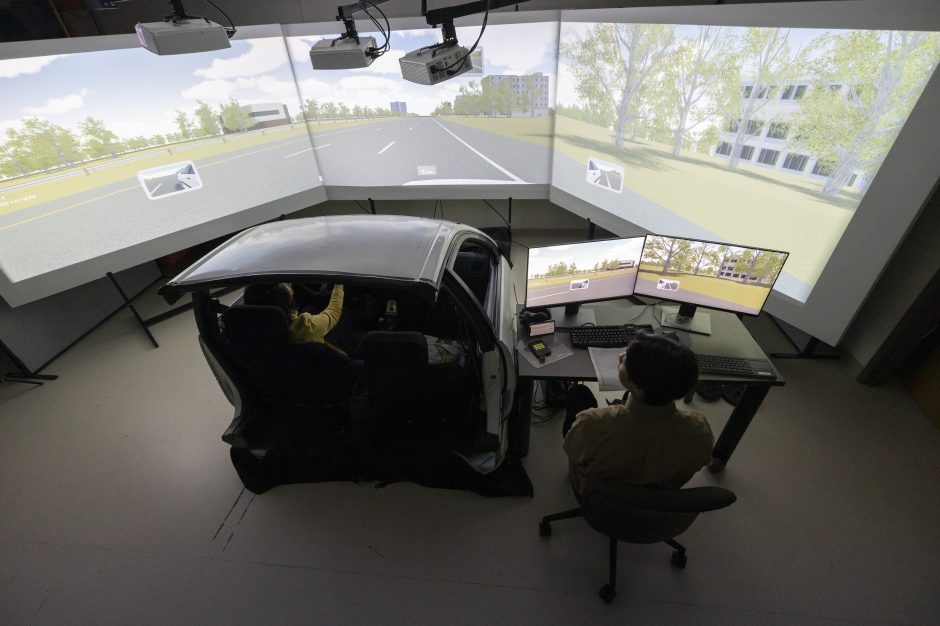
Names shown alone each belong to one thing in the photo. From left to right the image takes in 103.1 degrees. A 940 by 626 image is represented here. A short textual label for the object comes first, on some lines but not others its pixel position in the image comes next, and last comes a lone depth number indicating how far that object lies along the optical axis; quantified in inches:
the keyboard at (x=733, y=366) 65.9
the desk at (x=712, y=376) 67.4
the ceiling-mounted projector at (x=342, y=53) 86.7
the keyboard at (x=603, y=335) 72.2
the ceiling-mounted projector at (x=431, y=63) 79.3
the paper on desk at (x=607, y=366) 64.5
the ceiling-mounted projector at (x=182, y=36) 78.3
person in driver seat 72.3
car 63.2
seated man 44.1
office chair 43.3
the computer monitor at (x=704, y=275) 68.4
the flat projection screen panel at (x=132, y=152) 98.4
